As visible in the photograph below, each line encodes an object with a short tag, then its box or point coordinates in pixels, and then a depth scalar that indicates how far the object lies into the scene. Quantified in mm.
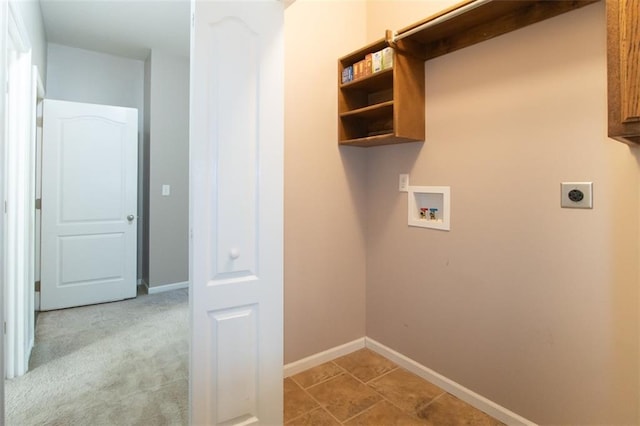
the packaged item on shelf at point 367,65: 2129
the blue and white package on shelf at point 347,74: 2285
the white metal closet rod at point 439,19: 1577
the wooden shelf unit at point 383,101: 1982
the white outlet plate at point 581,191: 1466
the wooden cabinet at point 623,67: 1039
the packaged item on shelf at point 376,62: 2057
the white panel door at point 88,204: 3400
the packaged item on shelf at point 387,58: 1992
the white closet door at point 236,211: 1389
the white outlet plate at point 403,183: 2238
